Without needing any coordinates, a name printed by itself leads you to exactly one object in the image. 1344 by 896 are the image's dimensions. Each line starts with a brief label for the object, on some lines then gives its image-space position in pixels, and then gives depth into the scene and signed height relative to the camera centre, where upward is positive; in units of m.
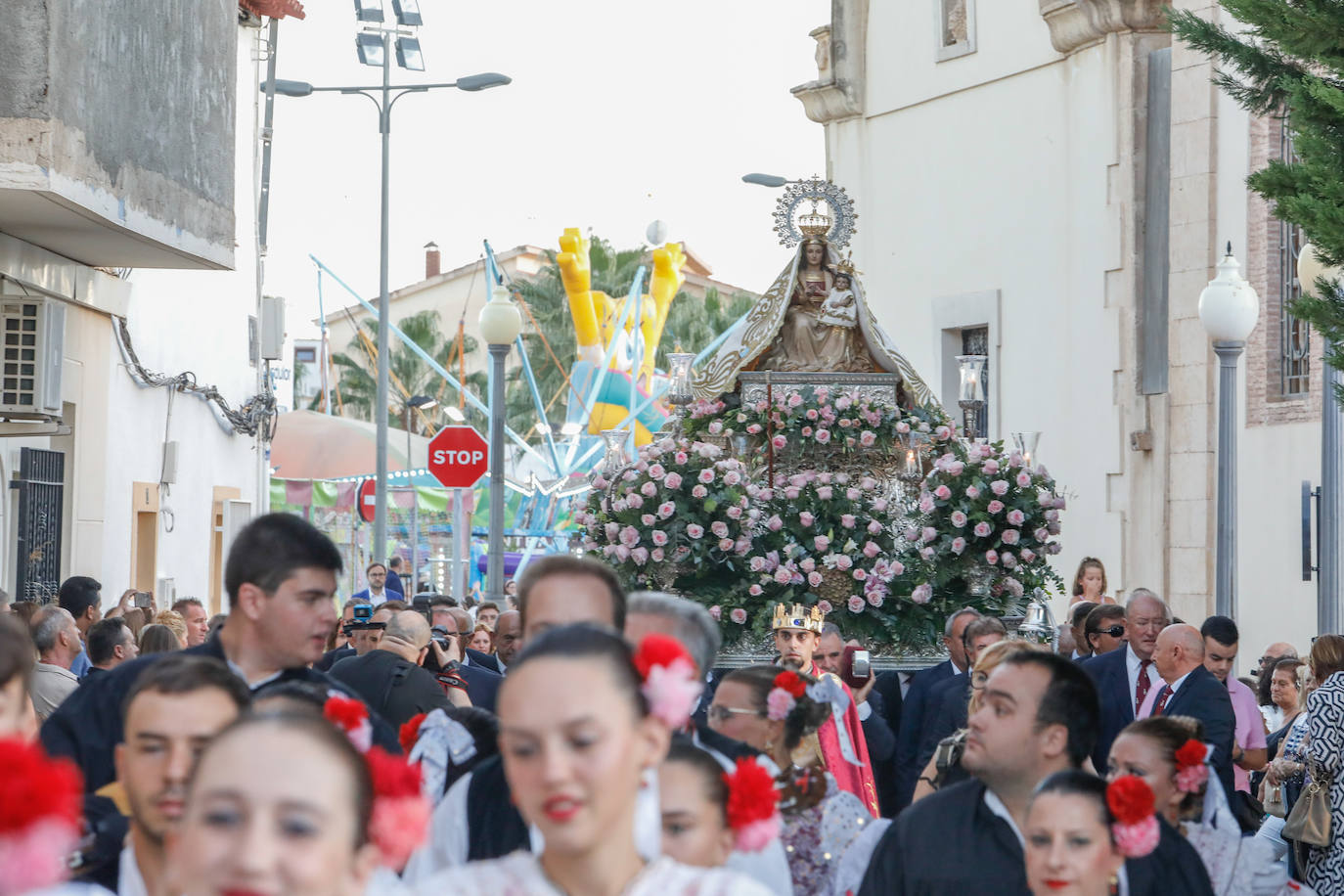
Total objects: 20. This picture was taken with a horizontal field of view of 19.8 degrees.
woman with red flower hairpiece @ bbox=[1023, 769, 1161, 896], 8.75 -0.61
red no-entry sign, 58.47 +0.98
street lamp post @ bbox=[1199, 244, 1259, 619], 24.97 +1.28
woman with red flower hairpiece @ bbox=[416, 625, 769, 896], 6.15 -0.33
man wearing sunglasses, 21.84 -0.34
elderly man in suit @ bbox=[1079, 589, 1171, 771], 19.07 -0.49
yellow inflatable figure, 79.46 +5.12
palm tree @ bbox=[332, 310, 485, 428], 116.12 +5.91
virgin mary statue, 27.18 +1.67
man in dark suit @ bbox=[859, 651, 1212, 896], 9.40 -0.61
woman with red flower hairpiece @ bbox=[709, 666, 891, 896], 11.11 -0.62
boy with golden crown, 15.87 -0.69
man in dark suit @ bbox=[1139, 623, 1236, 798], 16.76 -0.54
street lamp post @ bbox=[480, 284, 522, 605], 32.56 +1.56
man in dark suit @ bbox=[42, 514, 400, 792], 10.53 -0.13
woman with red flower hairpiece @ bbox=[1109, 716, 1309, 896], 11.32 -0.68
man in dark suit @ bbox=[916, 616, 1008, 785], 18.91 -0.66
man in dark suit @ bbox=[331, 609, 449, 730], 14.86 -0.48
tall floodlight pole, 45.81 +5.85
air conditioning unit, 30.44 +1.61
